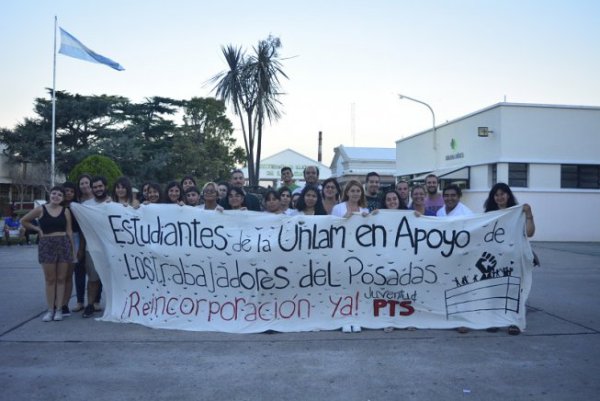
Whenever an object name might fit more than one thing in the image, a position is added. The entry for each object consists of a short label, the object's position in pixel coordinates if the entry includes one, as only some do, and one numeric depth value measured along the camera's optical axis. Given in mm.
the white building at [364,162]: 44328
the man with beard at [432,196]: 7242
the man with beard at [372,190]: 7131
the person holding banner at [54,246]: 6047
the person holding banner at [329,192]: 6801
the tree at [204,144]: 39688
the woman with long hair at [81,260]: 6543
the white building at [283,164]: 44781
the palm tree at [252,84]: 16297
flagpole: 27778
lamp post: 24545
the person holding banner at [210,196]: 6680
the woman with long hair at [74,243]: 6281
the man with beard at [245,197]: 7223
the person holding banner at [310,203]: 6438
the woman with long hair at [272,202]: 6410
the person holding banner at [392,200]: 6473
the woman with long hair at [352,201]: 6230
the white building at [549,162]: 19438
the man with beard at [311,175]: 7668
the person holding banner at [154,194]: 6809
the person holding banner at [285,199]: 6715
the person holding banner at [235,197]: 6539
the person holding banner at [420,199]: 6965
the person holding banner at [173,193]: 6809
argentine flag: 21203
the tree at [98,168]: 18781
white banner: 5820
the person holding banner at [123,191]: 6599
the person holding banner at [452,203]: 6430
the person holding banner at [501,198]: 6277
